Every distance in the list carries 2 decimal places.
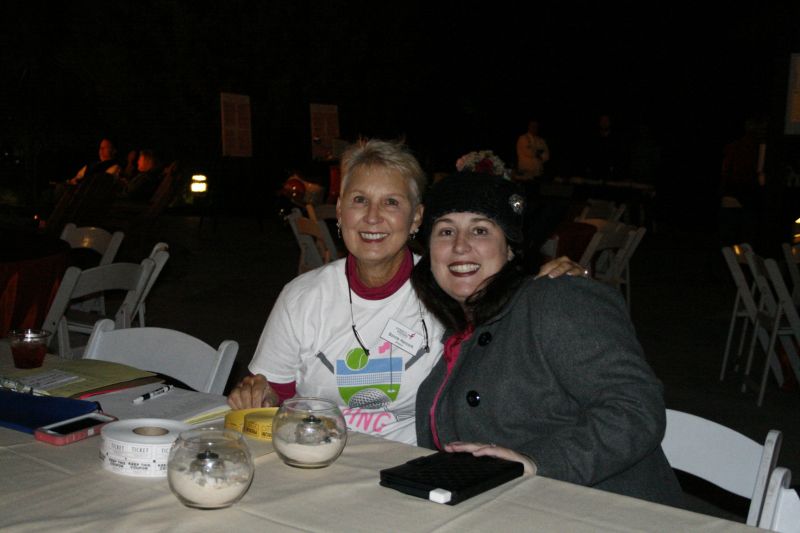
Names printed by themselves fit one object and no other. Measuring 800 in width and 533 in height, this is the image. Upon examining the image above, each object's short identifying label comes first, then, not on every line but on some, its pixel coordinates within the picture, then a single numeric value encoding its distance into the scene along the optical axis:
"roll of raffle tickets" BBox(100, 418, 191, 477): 1.60
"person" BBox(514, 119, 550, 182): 15.04
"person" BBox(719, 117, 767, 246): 9.39
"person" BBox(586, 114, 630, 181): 14.98
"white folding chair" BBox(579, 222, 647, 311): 6.23
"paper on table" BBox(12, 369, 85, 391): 2.13
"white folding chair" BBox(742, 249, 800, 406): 4.95
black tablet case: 1.52
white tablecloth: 1.41
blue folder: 1.85
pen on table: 2.08
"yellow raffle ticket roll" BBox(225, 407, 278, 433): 1.90
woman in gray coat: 1.85
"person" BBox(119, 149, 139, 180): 14.18
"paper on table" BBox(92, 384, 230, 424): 2.00
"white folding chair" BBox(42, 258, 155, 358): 3.73
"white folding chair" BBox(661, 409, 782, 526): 1.71
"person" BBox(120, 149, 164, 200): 12.87
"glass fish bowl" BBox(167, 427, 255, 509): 1.41
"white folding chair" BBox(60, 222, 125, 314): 5.47
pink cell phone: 1.76
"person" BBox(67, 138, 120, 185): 12.55
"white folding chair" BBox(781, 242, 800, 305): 5.60
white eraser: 1.50
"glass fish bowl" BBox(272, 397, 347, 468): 1.65
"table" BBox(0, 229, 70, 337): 4.14
